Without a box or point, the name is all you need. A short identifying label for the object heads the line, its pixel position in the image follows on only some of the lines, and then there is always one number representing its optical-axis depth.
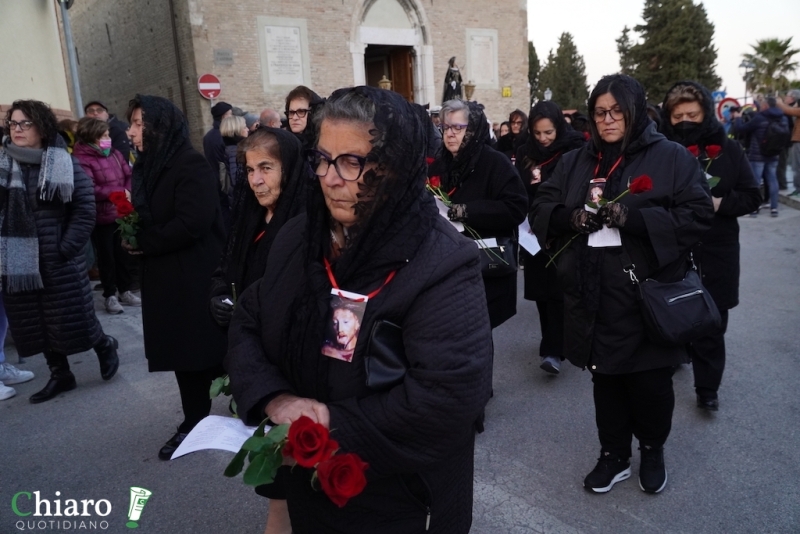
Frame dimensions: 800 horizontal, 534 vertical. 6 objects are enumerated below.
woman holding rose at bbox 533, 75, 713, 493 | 2.84
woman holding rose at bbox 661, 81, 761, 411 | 3.76
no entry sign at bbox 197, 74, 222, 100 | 16.20
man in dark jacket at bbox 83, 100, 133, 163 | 7.47
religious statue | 17.66
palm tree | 40.09
